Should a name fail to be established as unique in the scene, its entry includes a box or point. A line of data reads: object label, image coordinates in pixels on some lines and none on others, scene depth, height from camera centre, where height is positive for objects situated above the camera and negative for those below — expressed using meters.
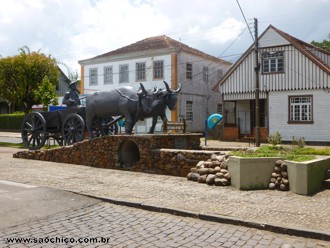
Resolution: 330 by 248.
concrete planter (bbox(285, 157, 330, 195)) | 8.26 -1.25
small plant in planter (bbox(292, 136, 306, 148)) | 13.06 -0.81
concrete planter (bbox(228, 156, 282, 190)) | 8.93 -1.22
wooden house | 23.44 +2.10
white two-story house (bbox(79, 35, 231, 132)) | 30.16 +4.12
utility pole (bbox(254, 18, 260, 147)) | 18.64 +1.95
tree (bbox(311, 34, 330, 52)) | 39.19 +8.12
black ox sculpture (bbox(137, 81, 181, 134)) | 13.23 +0.64
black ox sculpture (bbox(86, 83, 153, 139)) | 13.23 +0.61
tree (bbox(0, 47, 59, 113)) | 33.53 +4.04
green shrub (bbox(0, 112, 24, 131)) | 39.78 -0.02
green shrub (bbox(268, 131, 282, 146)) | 13.38 -0.71
